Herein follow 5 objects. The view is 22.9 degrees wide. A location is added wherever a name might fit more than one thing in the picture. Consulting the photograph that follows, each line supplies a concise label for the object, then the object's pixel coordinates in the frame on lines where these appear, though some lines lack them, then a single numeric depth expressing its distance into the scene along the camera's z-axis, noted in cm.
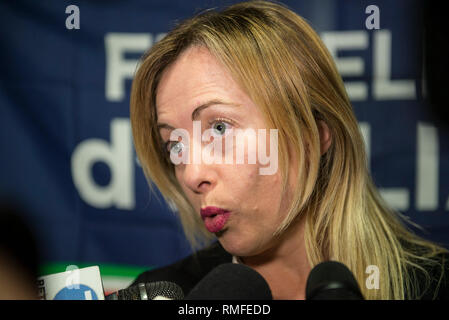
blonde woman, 107
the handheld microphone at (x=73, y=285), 101
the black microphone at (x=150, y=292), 103
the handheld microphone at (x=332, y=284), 91
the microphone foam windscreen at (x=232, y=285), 95
